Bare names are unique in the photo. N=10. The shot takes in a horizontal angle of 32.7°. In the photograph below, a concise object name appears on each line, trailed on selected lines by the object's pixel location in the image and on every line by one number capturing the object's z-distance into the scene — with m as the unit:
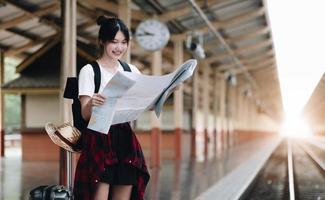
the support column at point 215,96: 26.93
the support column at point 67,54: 7.58
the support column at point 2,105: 16.73
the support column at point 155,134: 14.20
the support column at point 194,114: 19.70
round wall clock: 11.90
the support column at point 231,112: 35.16
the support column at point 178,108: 17.00
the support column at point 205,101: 23.19
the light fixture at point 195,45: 14.48
